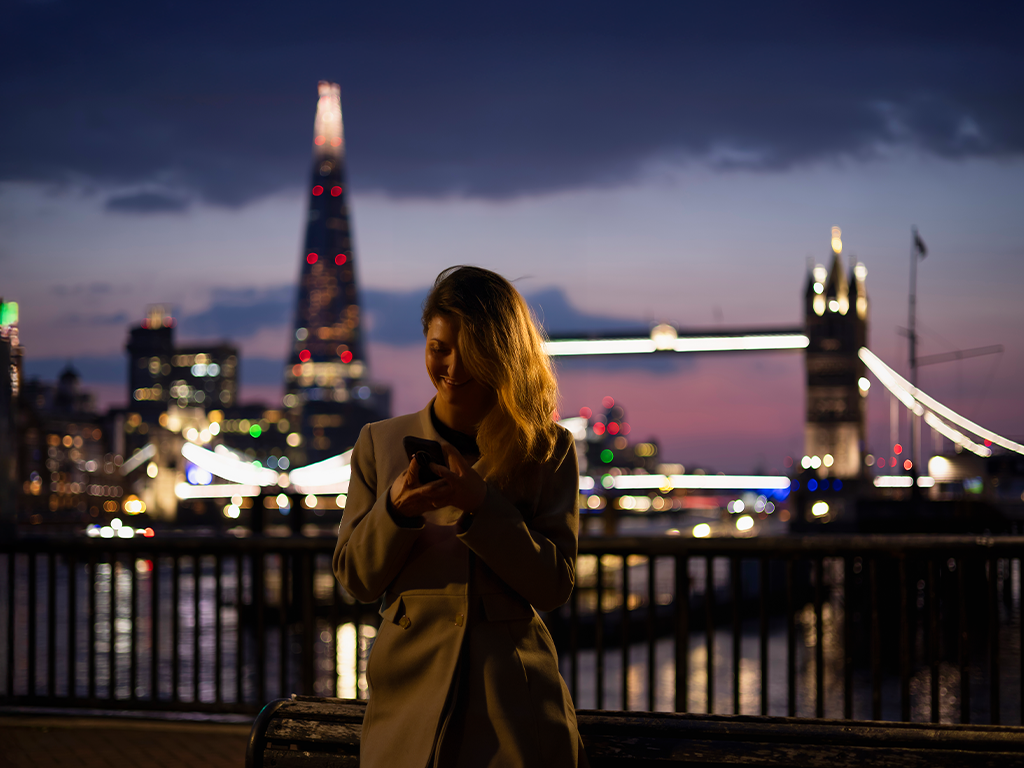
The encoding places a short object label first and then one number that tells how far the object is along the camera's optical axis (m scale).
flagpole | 24.52
